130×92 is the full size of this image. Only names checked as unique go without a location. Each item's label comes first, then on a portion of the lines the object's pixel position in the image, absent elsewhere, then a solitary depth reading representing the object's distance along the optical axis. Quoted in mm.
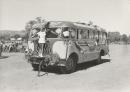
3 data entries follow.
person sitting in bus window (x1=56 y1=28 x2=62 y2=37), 9531
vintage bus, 9172
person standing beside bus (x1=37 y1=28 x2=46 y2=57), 9375
